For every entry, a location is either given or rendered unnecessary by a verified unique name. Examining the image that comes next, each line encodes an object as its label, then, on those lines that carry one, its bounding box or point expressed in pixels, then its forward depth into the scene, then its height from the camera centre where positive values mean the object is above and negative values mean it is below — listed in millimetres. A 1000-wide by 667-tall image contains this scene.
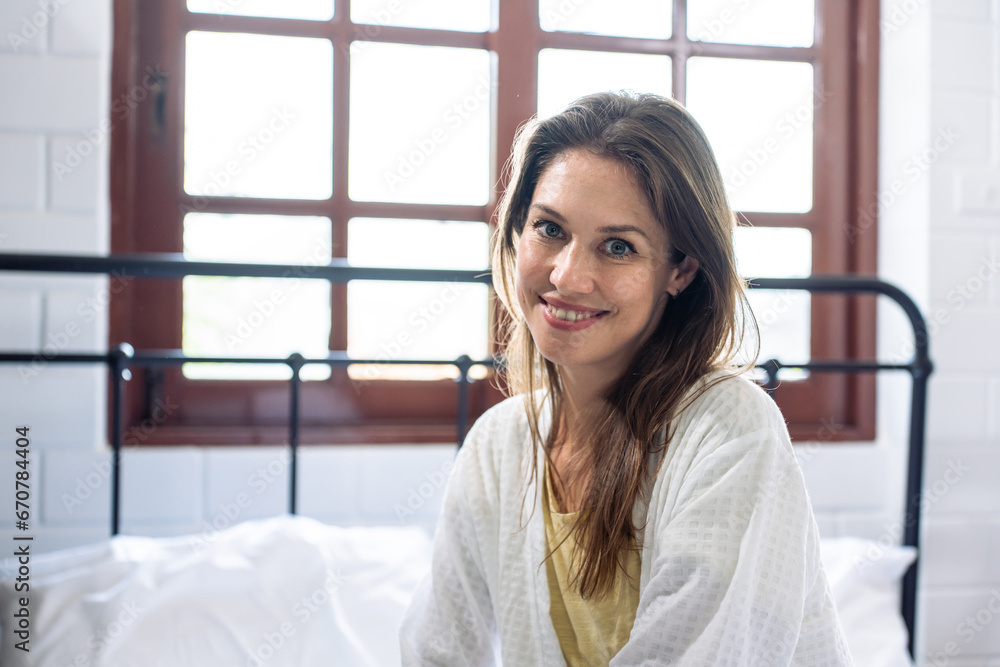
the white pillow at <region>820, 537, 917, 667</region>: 1156 -425
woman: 698 -142
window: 1570 +367
